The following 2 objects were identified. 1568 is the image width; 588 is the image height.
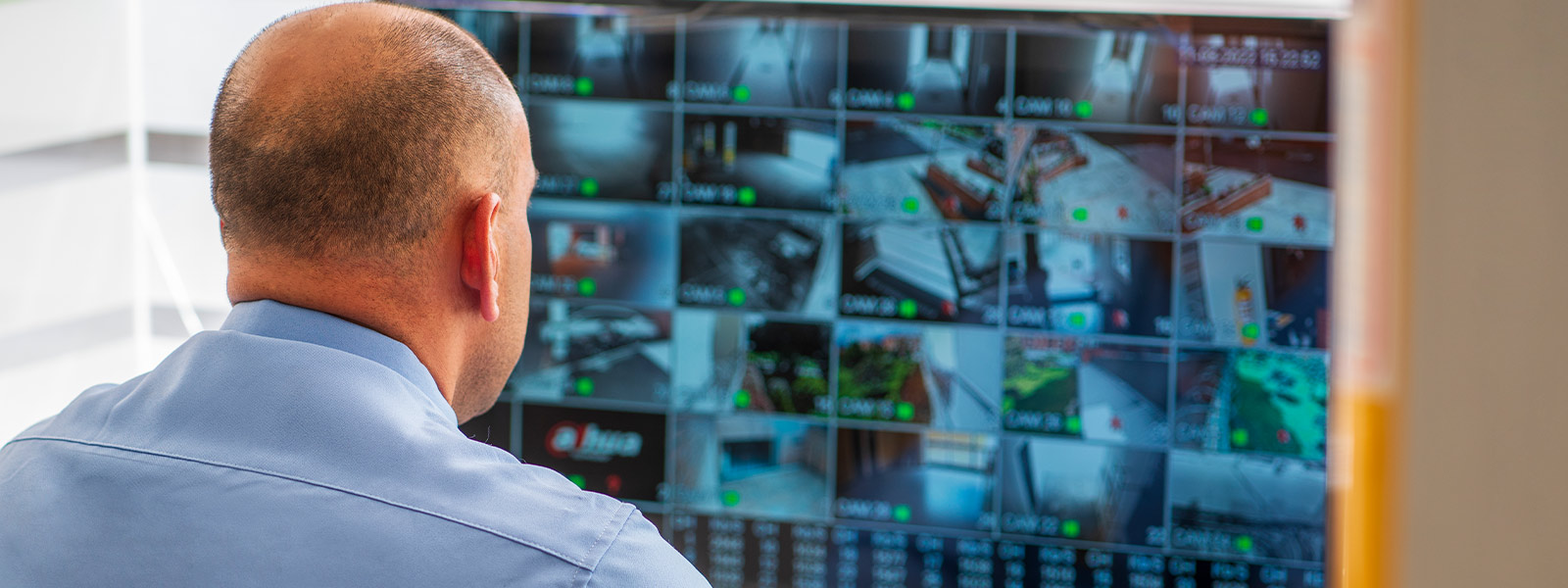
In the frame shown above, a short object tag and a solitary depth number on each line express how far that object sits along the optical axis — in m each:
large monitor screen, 1.71
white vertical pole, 1.99
